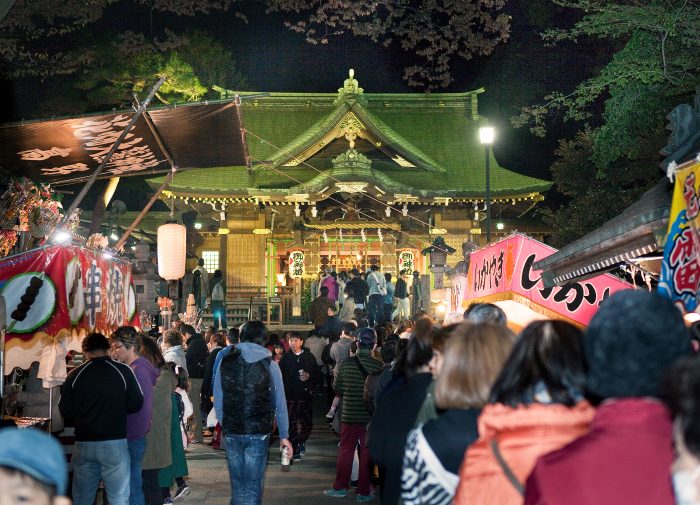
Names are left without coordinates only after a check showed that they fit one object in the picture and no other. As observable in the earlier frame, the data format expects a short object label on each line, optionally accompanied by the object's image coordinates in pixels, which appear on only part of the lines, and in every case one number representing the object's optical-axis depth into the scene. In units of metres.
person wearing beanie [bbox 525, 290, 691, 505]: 2.14
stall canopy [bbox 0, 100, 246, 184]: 7.76
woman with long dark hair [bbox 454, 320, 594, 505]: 2.53
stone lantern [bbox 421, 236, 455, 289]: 19.88
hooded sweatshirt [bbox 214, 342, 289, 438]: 6.77
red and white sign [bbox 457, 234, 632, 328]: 8.30
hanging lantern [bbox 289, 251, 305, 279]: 26.75
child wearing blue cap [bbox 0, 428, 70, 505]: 2.22
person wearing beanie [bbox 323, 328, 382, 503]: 9.06
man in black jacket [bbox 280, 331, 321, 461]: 11.65
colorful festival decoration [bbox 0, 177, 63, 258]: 8.28
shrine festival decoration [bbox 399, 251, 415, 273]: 26.44
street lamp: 18.41
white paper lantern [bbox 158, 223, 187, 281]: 15.04
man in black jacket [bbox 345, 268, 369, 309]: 20.55
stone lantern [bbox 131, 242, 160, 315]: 17.53
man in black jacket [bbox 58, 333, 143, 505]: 6.22
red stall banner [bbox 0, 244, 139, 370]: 6.50
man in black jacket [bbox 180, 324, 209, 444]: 13.45
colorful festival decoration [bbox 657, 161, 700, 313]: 5.07
